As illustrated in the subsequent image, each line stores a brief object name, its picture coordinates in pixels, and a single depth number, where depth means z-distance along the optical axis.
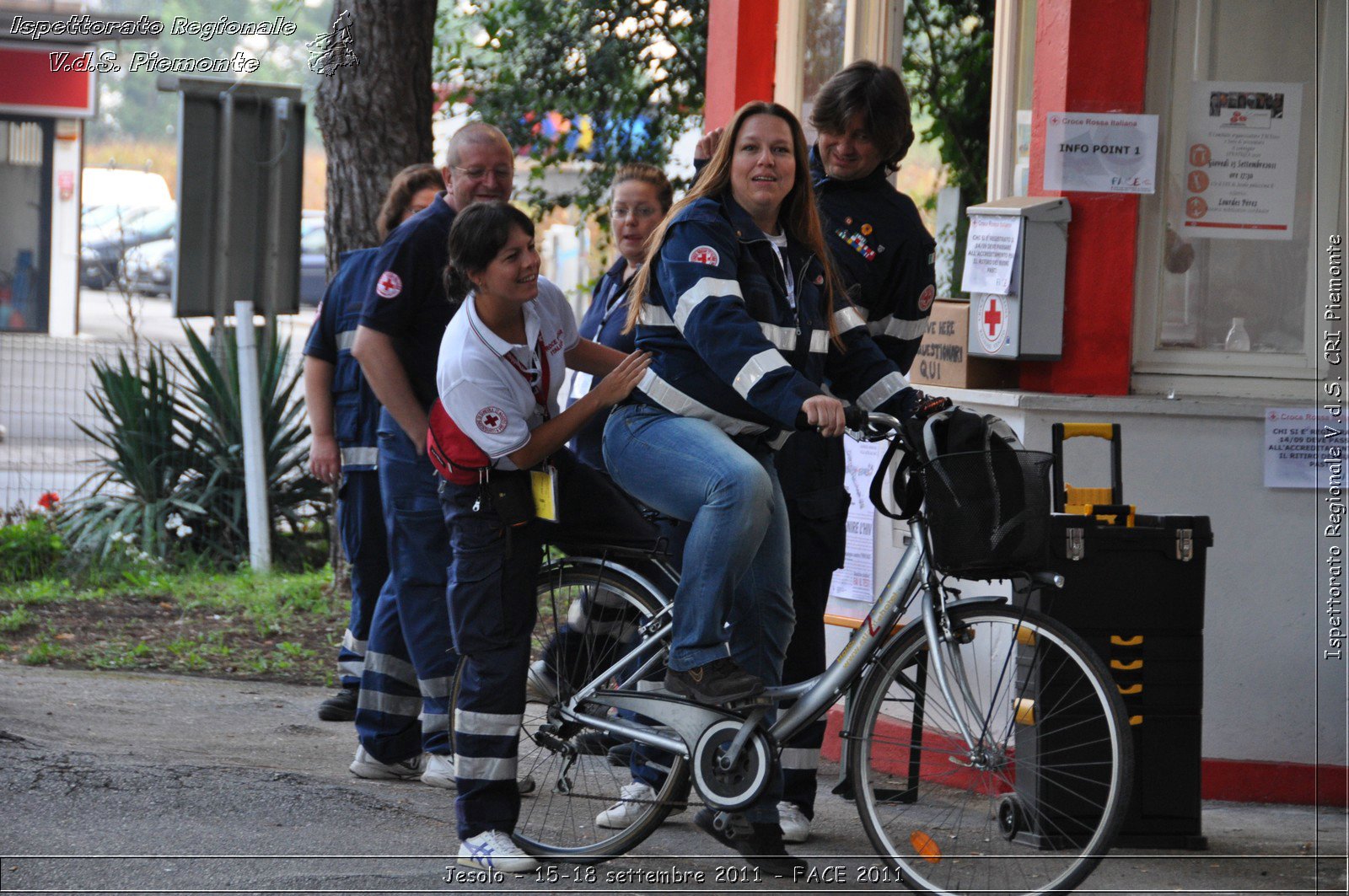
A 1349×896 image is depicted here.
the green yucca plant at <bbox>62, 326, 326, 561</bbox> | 18.09
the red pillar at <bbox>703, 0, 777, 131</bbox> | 14.13
